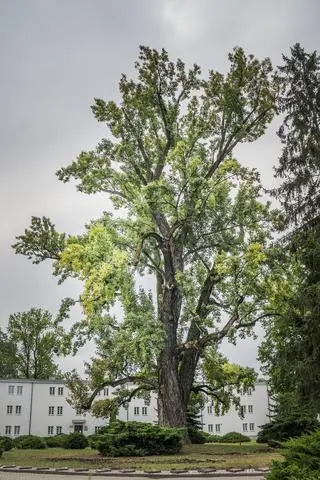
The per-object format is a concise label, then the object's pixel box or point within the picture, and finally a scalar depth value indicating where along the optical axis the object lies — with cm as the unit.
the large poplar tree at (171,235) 2061
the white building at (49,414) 5559
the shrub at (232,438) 4469
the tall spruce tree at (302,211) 1391
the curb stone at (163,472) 1184
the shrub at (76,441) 2953
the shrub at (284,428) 2517
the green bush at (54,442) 3606
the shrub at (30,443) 3111
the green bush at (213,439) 4520
